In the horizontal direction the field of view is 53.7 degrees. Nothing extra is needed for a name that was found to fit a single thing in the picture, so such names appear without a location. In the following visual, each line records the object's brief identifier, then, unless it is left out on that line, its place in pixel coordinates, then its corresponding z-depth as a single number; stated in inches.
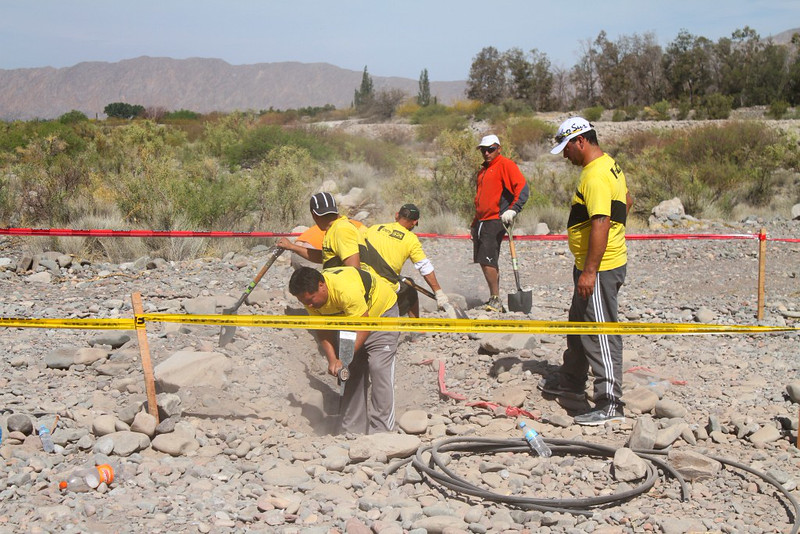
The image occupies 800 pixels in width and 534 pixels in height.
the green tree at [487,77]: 1925.4
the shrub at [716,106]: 1379.2
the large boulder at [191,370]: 202.8
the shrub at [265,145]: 798.5
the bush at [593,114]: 1509.6
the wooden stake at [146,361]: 171.0
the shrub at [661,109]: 1435.8
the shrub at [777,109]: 1294.0
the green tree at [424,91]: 2173.1
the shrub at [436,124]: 1268.5
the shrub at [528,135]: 1081.4
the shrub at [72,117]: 1244.0
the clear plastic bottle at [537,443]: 175.0
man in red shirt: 291.7
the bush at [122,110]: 2148.1
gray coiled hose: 148.2
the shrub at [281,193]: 499.2
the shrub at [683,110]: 1419.8
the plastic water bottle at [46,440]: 165.5
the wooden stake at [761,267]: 268.2
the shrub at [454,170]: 553.9
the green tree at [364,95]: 1980.8
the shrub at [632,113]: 1505.9
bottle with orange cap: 147.4
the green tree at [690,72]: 1695.4
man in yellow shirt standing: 176.1
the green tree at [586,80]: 1819.6
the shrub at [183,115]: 1787.6
